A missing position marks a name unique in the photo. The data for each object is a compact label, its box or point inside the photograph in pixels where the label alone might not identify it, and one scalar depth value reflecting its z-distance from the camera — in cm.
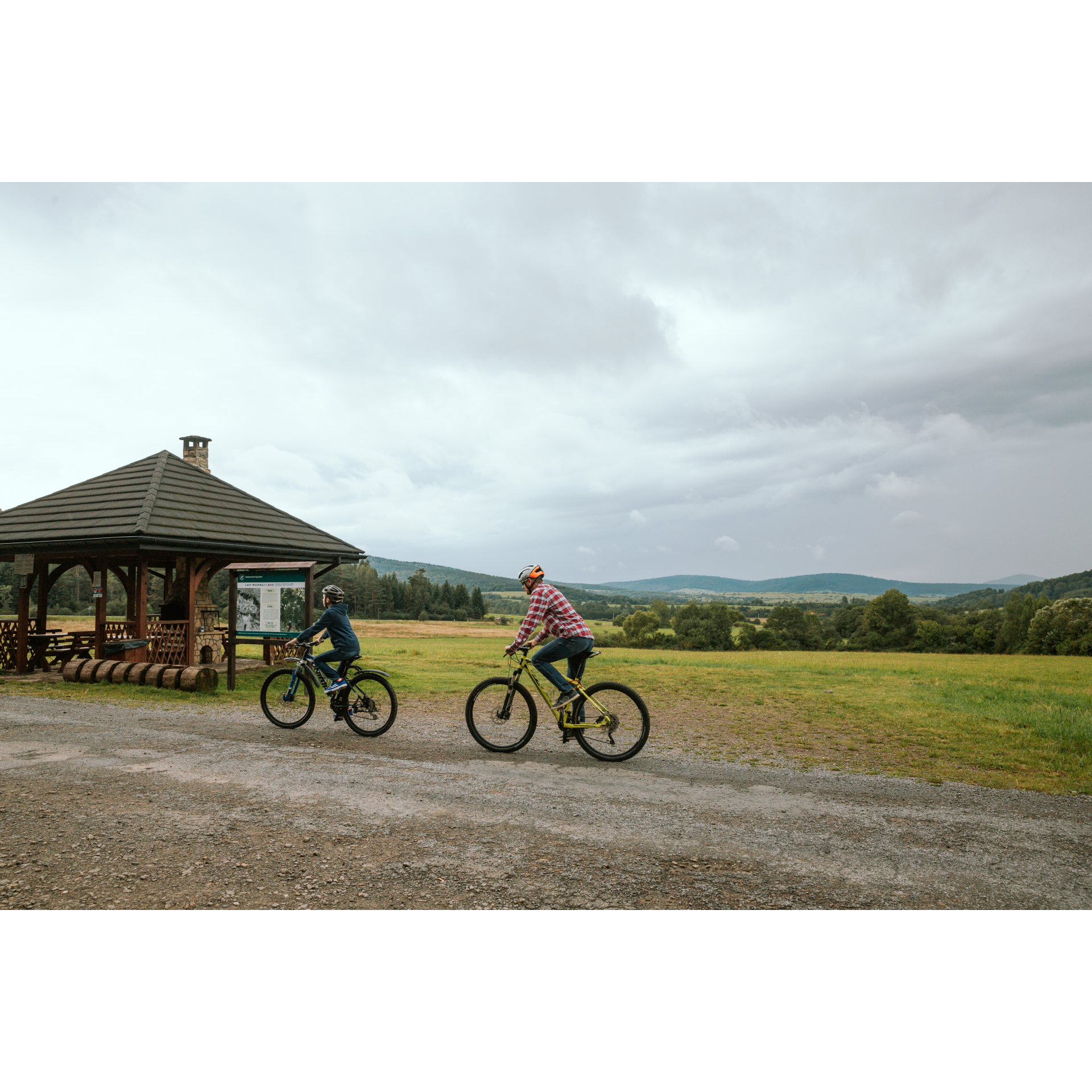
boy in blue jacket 898
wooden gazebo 1530
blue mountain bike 902
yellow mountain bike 763
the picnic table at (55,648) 1691
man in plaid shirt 780
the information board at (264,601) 1512
